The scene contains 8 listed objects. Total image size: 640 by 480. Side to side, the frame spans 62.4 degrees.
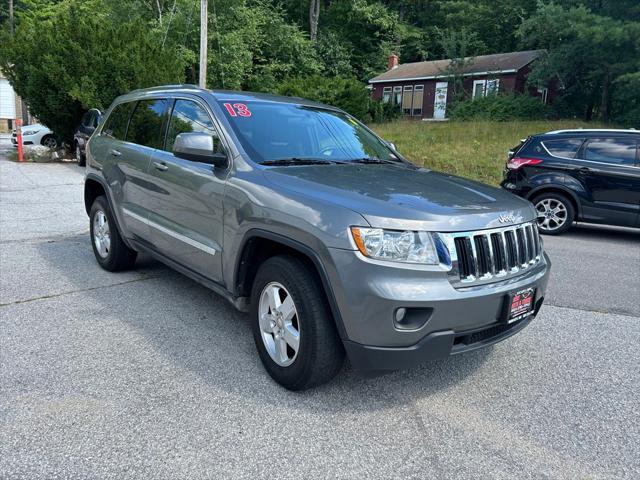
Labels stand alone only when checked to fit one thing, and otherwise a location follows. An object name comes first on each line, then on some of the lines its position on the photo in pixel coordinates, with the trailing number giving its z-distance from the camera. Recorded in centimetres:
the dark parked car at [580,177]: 838
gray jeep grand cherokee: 269
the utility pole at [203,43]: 1906
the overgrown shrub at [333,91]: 2473
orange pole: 1775
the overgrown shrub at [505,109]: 2878
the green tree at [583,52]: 2084
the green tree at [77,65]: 1614
